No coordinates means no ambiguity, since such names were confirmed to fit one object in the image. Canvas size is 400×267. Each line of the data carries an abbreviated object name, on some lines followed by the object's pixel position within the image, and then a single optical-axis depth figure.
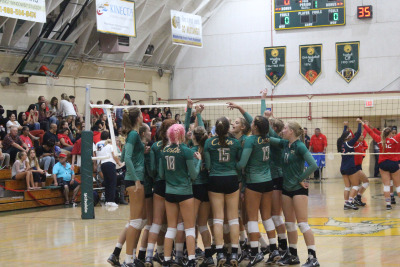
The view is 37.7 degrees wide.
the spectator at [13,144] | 16.59
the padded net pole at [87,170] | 12.51
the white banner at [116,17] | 19.67
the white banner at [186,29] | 22.62
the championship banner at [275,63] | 26.02
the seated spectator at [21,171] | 15.41
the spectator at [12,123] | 17.71
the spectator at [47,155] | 16.61
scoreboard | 25.08
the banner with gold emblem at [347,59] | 25.02
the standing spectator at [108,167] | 15.09
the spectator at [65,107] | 20.58
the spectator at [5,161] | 16.12
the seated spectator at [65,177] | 15.94
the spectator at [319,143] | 23.02
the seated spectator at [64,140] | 18.11
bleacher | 15.18
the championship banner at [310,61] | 25.48
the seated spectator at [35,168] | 15.76
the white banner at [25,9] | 16.28
